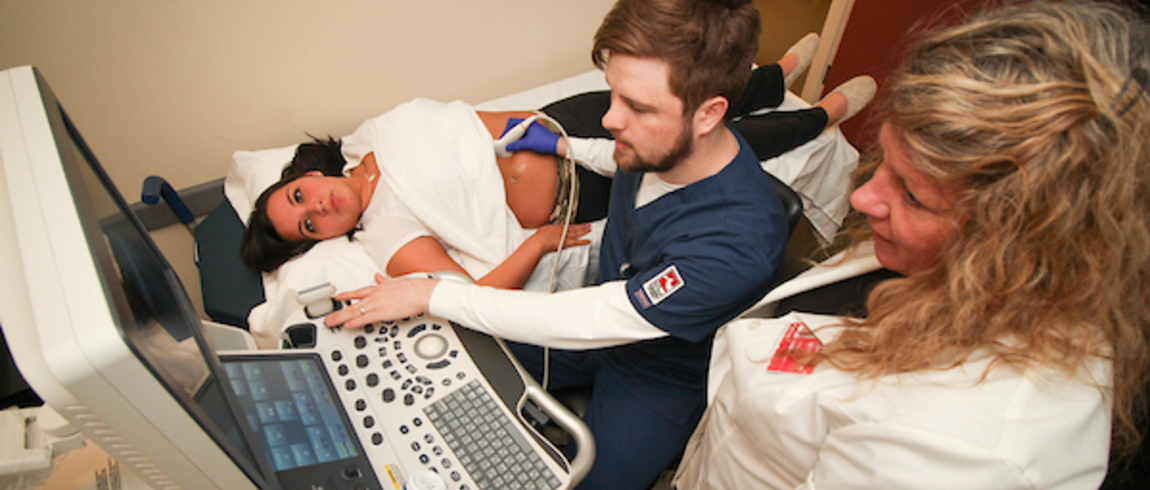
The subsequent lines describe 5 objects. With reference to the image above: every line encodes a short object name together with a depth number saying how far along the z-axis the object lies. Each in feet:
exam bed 4.75
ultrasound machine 1.38
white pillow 5.30
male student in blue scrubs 3.25
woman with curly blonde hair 1.89
